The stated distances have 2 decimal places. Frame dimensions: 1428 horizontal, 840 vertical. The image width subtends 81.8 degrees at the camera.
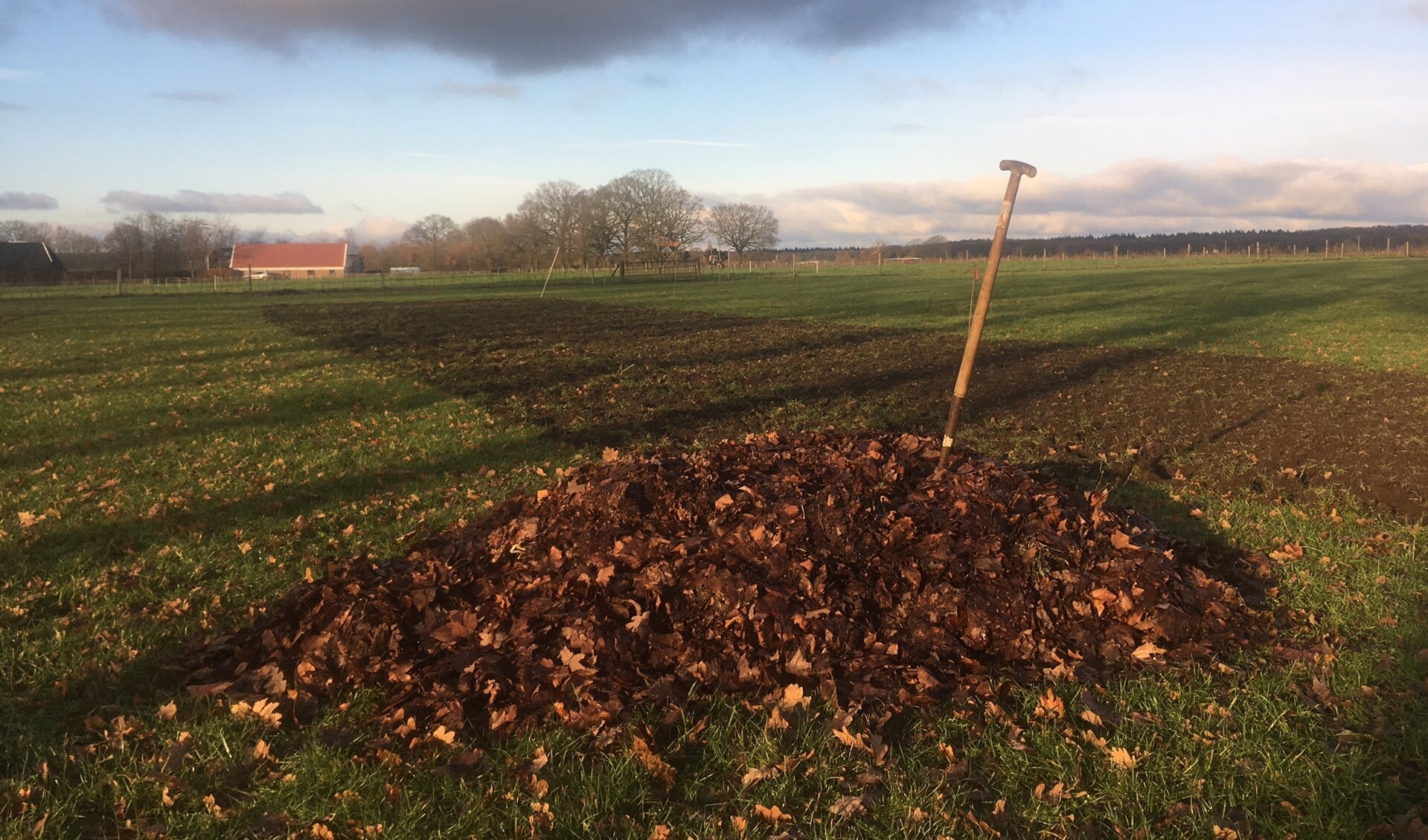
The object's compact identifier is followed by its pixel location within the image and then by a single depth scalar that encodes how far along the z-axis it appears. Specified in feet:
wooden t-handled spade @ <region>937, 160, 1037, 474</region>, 17.25
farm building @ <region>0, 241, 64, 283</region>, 223.06
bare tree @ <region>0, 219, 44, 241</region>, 316.40
